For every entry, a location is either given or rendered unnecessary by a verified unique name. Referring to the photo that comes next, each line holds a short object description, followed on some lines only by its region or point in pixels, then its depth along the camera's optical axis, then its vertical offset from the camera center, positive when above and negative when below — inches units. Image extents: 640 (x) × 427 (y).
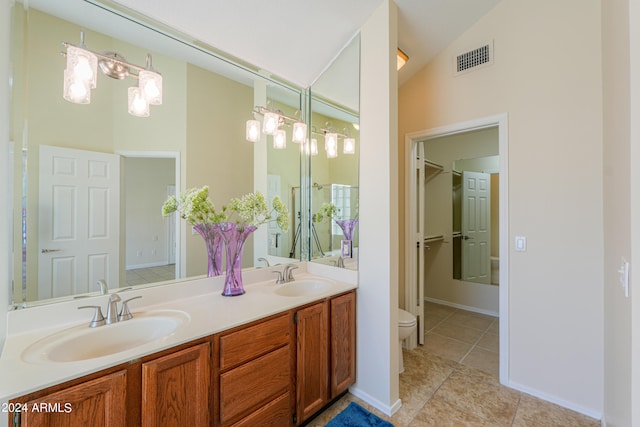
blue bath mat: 66.2 -51.7
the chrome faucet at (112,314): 50.3 -19.0
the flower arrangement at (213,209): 66.1 +1.7
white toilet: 88.6 -37.0
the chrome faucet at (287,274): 82.5 -18.2
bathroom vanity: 36.2 -24.9
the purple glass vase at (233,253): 68.7 -9.8
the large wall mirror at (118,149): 50.3 +15.5
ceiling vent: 87.2 +52.6
